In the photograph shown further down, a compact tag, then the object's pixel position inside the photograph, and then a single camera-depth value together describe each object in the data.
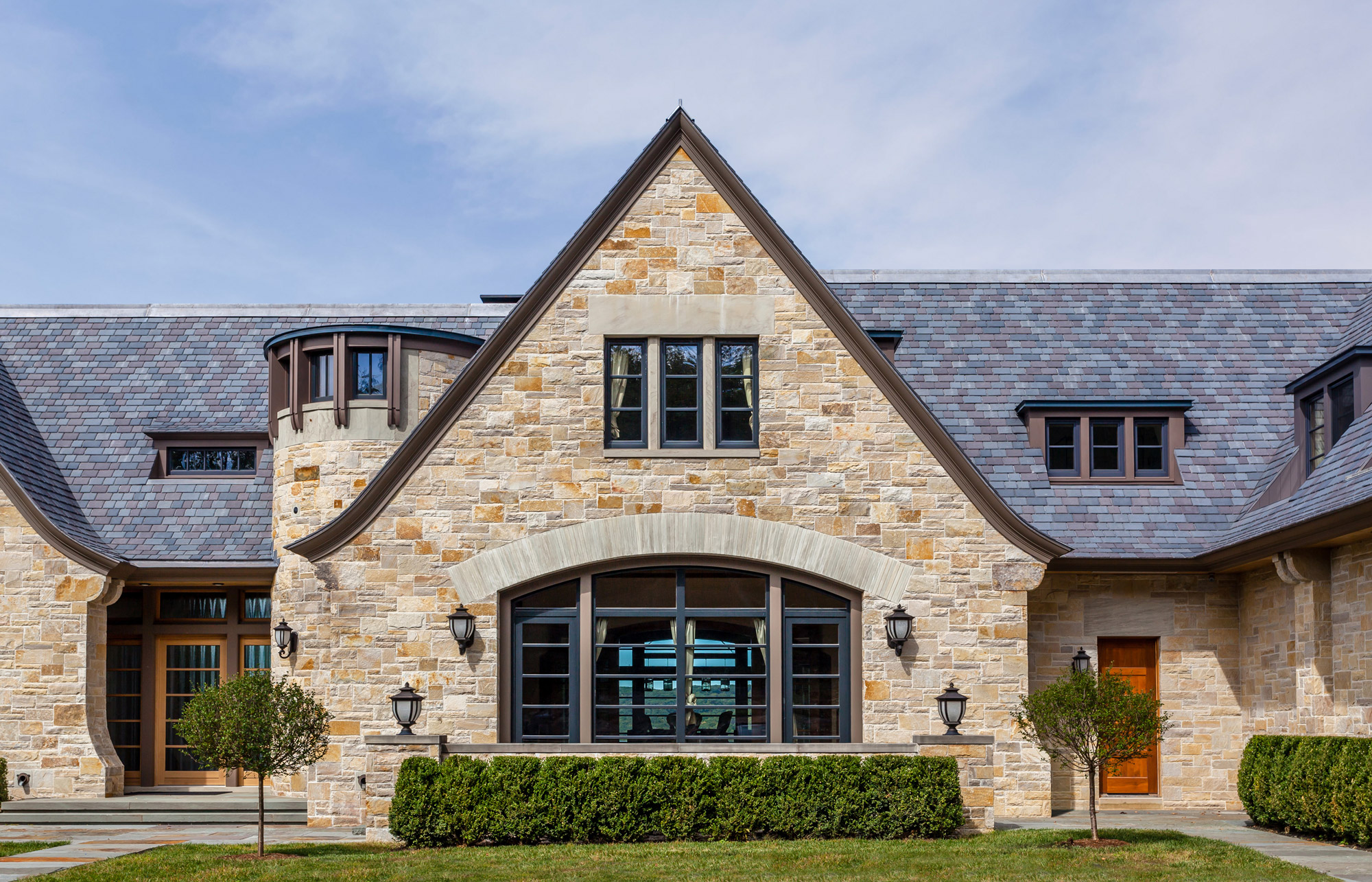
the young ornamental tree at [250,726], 13.24
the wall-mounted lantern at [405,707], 14.39
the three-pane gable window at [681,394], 15.39
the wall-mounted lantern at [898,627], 14.78
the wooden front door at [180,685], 19.47
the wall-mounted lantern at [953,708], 14.41
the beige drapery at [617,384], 15.45
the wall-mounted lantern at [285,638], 18.02
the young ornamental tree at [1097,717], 13.16
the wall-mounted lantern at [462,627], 14.84
